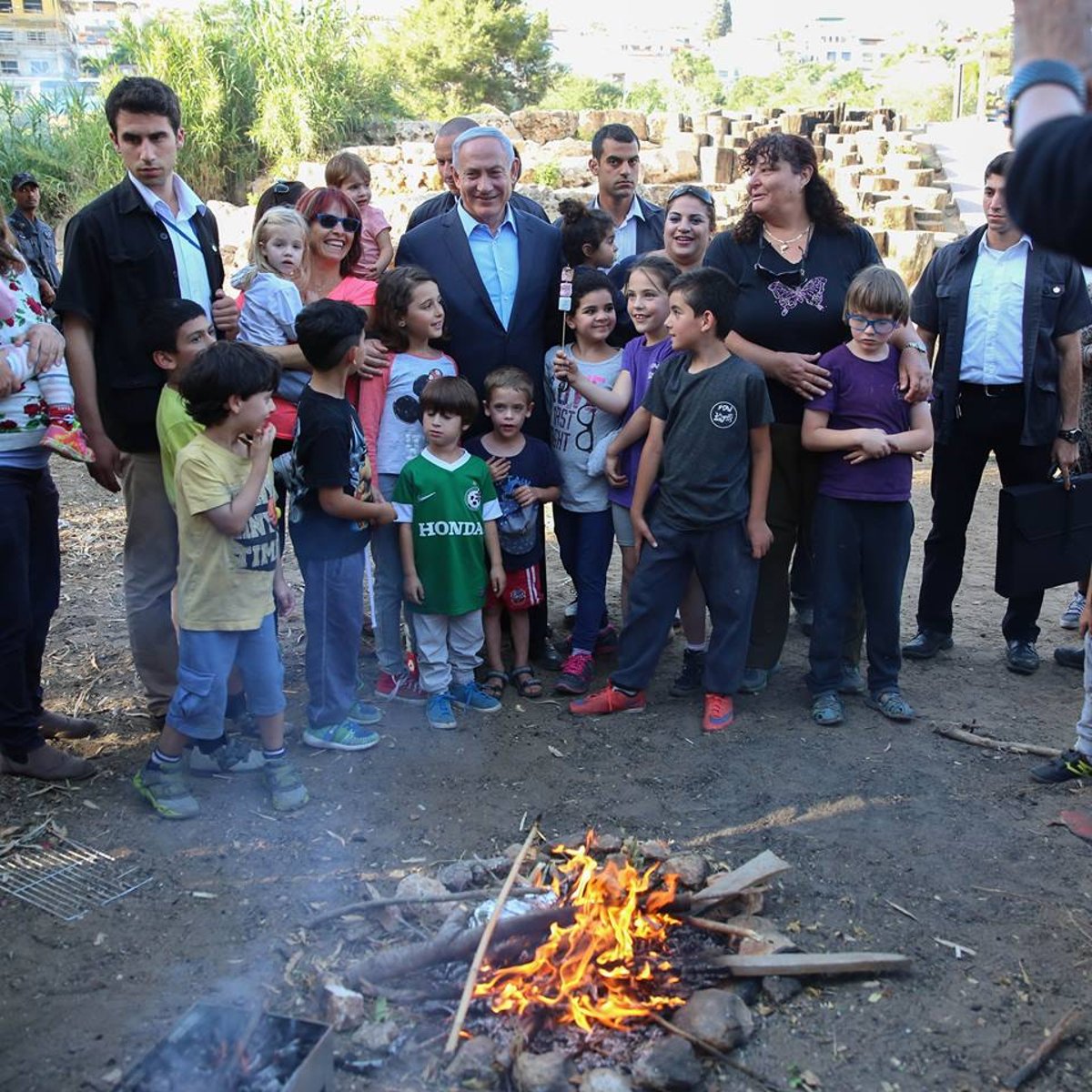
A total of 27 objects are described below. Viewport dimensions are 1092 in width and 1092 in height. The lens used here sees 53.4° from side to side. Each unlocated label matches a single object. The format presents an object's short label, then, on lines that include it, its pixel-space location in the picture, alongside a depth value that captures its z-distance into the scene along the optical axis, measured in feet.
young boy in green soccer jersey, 15.66
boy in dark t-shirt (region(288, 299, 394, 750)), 14.05
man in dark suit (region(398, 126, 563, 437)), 16.56
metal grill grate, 11.51
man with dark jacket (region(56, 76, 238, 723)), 13.64
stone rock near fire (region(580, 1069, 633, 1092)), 8.55
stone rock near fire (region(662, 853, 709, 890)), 11.28
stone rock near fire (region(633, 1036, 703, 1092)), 8.63
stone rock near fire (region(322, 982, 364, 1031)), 9.30
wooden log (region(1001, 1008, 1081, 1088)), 8.95
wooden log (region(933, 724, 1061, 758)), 15.05
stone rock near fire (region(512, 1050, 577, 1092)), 8.52
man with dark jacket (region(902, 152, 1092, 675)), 17.03
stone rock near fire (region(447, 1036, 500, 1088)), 8.69
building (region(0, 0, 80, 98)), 220.84
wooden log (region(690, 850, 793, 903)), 10.94
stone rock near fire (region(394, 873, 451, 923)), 10.78
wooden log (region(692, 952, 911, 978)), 9.97
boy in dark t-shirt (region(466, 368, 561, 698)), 16.33
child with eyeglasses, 15.48
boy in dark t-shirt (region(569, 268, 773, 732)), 15.25
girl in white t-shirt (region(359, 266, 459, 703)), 15.88
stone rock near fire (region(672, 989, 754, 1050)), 9.15
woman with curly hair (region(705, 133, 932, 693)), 15.85
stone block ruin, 52.90
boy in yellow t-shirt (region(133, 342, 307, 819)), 12.53
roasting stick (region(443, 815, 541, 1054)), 9.04
